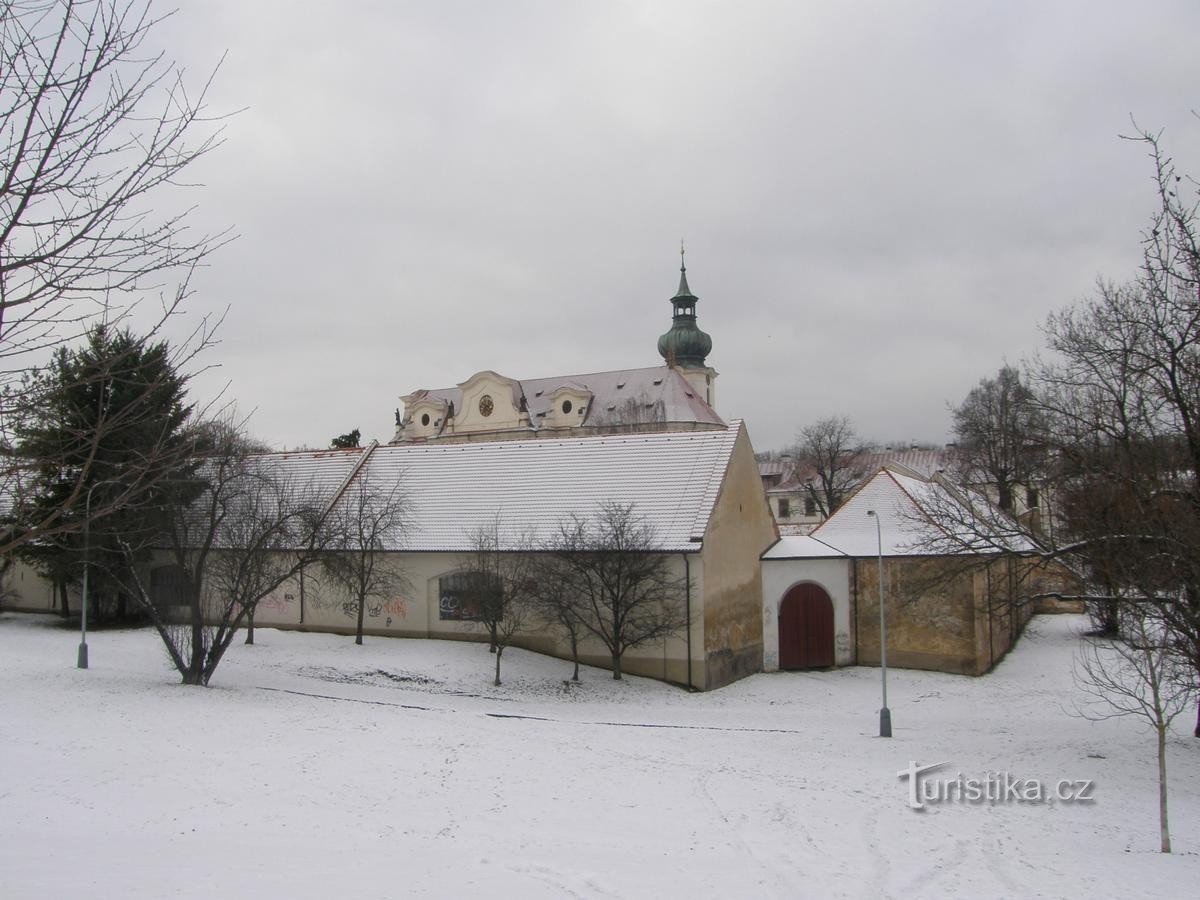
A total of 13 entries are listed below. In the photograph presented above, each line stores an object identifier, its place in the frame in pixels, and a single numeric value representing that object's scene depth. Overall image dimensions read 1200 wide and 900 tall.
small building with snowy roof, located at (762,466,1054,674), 29.83
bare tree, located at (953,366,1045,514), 22.25
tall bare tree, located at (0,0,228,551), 5.35
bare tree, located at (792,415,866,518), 70.12
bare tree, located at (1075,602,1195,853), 12.59
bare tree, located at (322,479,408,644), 29.16
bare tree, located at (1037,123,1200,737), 15.72
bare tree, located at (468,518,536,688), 27.06
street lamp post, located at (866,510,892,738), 20.62
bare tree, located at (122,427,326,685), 22.25
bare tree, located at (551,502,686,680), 26.70
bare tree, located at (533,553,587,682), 26.94
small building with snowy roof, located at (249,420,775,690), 28.00
